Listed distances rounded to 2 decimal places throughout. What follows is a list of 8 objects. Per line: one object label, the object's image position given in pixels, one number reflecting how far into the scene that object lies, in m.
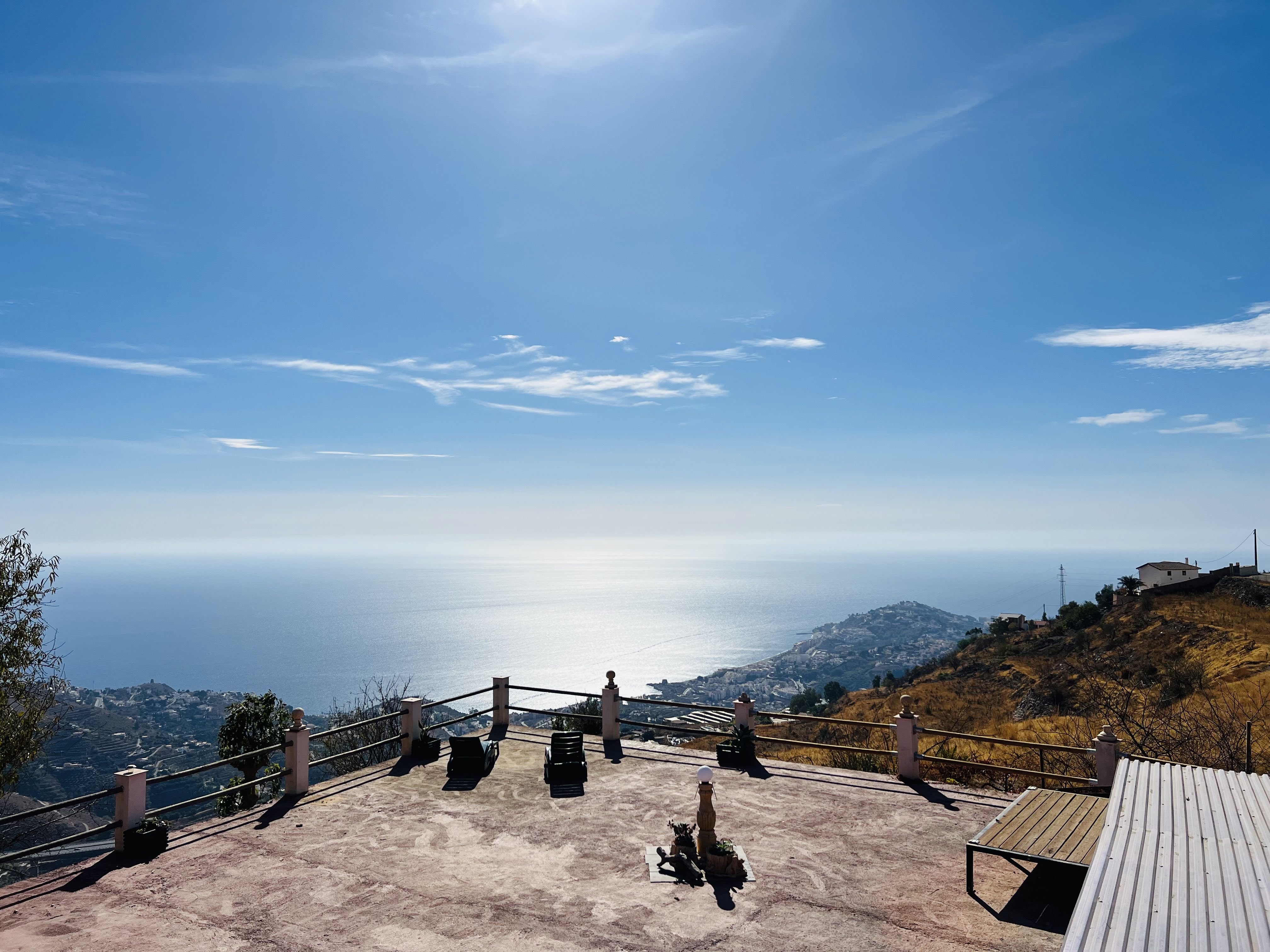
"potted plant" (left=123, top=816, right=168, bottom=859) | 8.61
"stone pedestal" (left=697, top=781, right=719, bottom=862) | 8.21
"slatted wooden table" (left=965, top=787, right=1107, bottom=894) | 6.96
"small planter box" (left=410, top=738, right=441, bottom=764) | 13.18
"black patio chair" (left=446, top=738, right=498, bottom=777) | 12.10
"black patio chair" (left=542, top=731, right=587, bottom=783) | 11.59
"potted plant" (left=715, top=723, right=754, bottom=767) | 12.59
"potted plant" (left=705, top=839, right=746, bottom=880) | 7.96
